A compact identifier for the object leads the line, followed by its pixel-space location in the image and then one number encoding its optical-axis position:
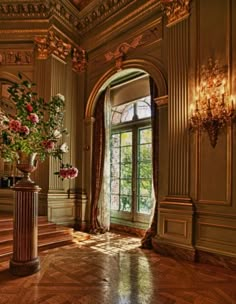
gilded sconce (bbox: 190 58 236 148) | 3.53
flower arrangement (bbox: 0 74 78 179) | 2.90
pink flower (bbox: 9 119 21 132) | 2.81
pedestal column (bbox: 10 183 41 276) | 3.06
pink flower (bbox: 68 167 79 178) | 3.16
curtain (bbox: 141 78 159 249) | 4.46
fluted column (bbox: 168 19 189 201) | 4.00
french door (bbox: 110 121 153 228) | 5.83
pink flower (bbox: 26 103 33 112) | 2.97
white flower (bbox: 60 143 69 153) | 3.10
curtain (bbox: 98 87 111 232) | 5.79
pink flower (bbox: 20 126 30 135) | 2.84
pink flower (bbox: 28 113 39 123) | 2.91
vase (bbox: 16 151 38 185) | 3.10
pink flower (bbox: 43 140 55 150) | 3.01
